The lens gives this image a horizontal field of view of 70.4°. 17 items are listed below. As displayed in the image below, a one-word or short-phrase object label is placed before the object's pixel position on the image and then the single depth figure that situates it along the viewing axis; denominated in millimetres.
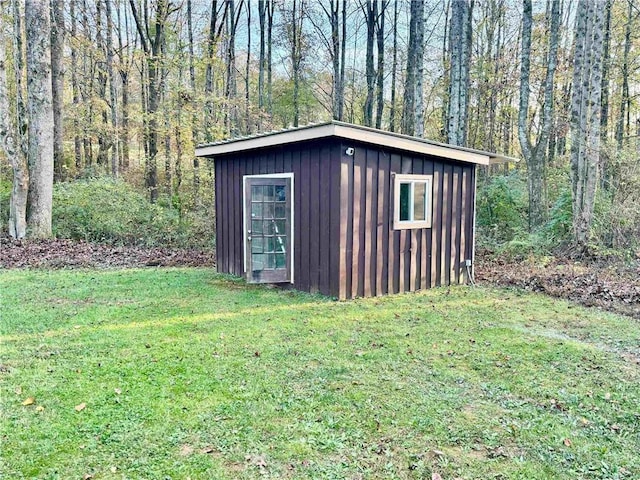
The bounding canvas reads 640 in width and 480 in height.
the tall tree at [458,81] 10391
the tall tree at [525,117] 10578
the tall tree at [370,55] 15664
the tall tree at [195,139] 12859
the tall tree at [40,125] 8953
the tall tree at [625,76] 13045
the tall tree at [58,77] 11750
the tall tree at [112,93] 13969
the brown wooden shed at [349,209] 5723
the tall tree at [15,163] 8383
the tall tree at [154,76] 13000
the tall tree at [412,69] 10453
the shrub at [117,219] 9828
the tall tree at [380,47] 16219
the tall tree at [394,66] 16766
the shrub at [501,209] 11055
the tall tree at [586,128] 8445
